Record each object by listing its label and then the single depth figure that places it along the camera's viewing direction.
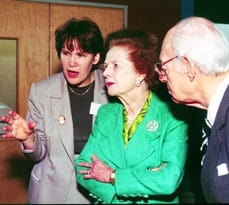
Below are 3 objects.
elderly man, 1.49
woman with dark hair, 2.13
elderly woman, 1.69
